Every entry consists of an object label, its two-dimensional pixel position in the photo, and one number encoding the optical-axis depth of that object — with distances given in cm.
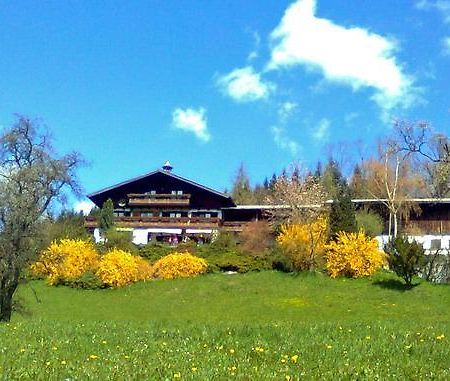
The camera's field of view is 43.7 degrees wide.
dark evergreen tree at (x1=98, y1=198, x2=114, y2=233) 5863
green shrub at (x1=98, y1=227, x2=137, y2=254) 4744
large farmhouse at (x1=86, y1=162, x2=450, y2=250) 5706
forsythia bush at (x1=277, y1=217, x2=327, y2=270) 4119
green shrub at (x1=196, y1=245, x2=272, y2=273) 4278
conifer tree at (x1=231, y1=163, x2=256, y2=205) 9125
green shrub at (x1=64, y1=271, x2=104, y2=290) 4084
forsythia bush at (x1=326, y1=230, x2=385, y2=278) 3928
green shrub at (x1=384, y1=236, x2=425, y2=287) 3428
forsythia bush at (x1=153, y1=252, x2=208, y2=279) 4222
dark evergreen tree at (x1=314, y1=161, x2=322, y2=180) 9597
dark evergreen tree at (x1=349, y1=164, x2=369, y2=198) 7550
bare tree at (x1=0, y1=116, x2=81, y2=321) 2616
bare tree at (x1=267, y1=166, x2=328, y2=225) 5409
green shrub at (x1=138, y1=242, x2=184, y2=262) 4625
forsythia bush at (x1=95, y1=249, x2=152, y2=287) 4047
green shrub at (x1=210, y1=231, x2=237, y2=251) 4688
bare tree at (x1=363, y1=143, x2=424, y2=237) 5669
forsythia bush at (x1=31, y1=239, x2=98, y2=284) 4216
